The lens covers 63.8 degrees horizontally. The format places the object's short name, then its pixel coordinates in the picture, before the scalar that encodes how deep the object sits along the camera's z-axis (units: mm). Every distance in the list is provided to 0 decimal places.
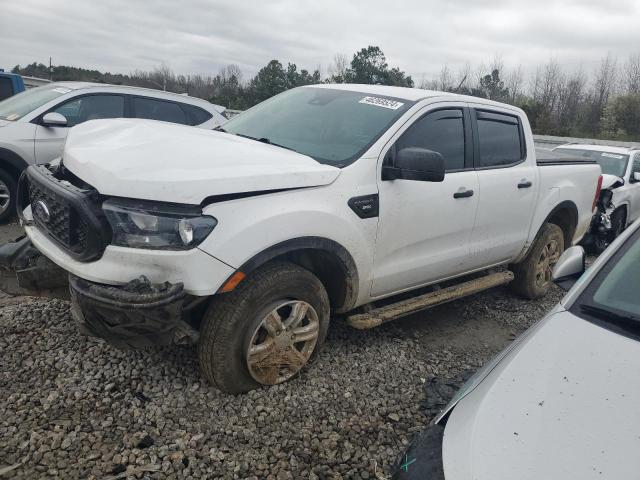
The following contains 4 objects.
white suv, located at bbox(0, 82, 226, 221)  6215
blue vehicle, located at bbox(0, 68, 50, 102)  10062
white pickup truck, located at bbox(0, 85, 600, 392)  2410
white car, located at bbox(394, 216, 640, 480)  1424
